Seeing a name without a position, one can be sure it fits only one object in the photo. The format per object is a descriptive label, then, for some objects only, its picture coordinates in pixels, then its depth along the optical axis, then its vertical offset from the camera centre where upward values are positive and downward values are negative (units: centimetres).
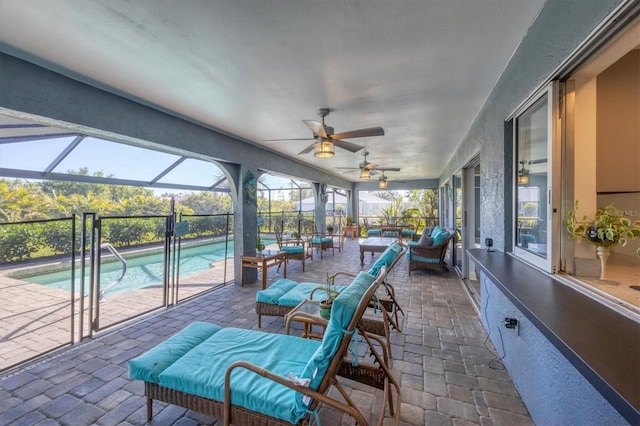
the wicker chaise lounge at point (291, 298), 314 -102
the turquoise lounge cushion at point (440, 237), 553 -46
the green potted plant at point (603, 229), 154 -7
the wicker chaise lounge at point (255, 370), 145 -104
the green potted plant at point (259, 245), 547 -65
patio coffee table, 636 -75
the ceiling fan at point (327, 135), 329 +105
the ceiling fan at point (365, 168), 627 +113
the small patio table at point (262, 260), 481 -89
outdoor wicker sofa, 555 -80
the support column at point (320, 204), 995 +41
